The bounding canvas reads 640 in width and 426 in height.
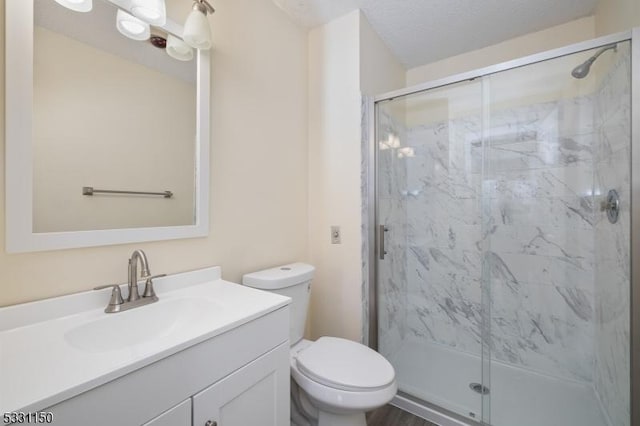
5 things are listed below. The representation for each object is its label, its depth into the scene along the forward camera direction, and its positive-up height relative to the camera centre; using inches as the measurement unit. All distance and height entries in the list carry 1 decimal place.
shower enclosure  55.8 -7.4
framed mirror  31.3 +11.4
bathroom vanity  21.6 -14.2
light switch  69.9 -5.7
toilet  42.9 -27.2
